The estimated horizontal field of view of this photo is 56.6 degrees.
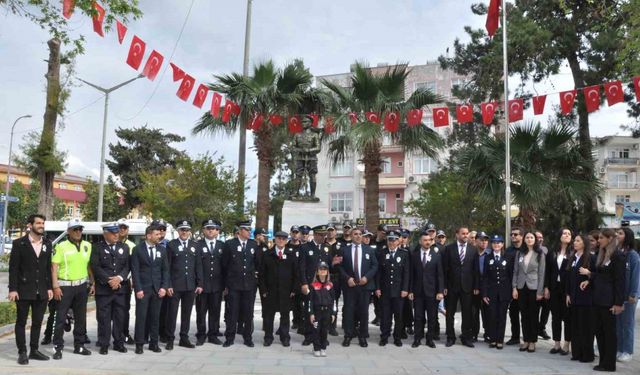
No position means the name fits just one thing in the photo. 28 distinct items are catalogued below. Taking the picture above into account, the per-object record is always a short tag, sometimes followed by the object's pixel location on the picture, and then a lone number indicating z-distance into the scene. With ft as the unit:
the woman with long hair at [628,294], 26.08
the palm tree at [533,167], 48.34
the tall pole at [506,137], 42.75
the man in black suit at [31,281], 25.49
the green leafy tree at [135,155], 178.29
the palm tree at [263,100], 58.80
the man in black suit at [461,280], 32.17
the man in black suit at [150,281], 28.68
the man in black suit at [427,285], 31.94
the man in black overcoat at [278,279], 32.01
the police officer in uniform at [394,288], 31.89
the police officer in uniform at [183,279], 30.17
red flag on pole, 50.57
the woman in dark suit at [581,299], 27.07
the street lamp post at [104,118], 92.87
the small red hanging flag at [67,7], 34.09
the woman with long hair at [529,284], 30.27
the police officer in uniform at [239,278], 31.55
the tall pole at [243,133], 60.96
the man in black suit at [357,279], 31.89
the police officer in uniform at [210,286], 31.53
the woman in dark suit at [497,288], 31.35
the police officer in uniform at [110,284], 28.12
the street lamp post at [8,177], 126.97
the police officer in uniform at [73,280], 27.25
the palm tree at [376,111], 54.24
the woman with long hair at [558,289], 29.53
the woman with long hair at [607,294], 25.40
